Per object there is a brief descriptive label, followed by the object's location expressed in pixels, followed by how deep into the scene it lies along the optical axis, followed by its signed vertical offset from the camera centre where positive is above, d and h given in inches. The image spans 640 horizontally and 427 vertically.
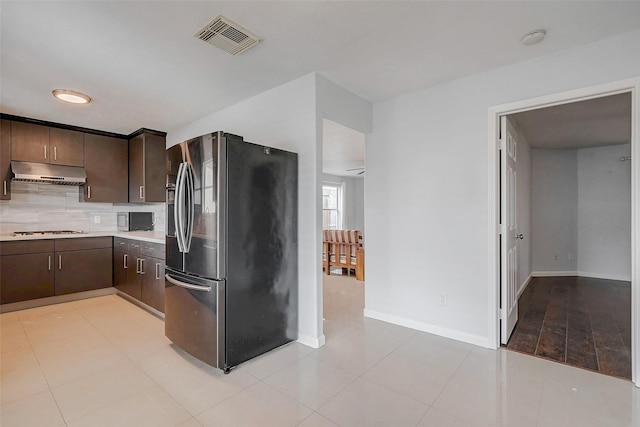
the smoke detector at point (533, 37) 84.1 +48.0
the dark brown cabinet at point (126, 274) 153.5 -31.8
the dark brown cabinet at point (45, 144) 152.9 +36.4
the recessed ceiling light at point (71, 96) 121.6 +47.9
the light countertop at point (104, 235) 140.9 -11.3
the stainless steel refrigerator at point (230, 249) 91.3 -11.8
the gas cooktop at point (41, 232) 156.4 -9.9
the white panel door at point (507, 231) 109.3 -7.9
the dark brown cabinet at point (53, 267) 143.0 -26.7
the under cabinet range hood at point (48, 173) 151.1 +21.0
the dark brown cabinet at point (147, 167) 176.9 +27.1
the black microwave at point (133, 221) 194.9 -5.0
